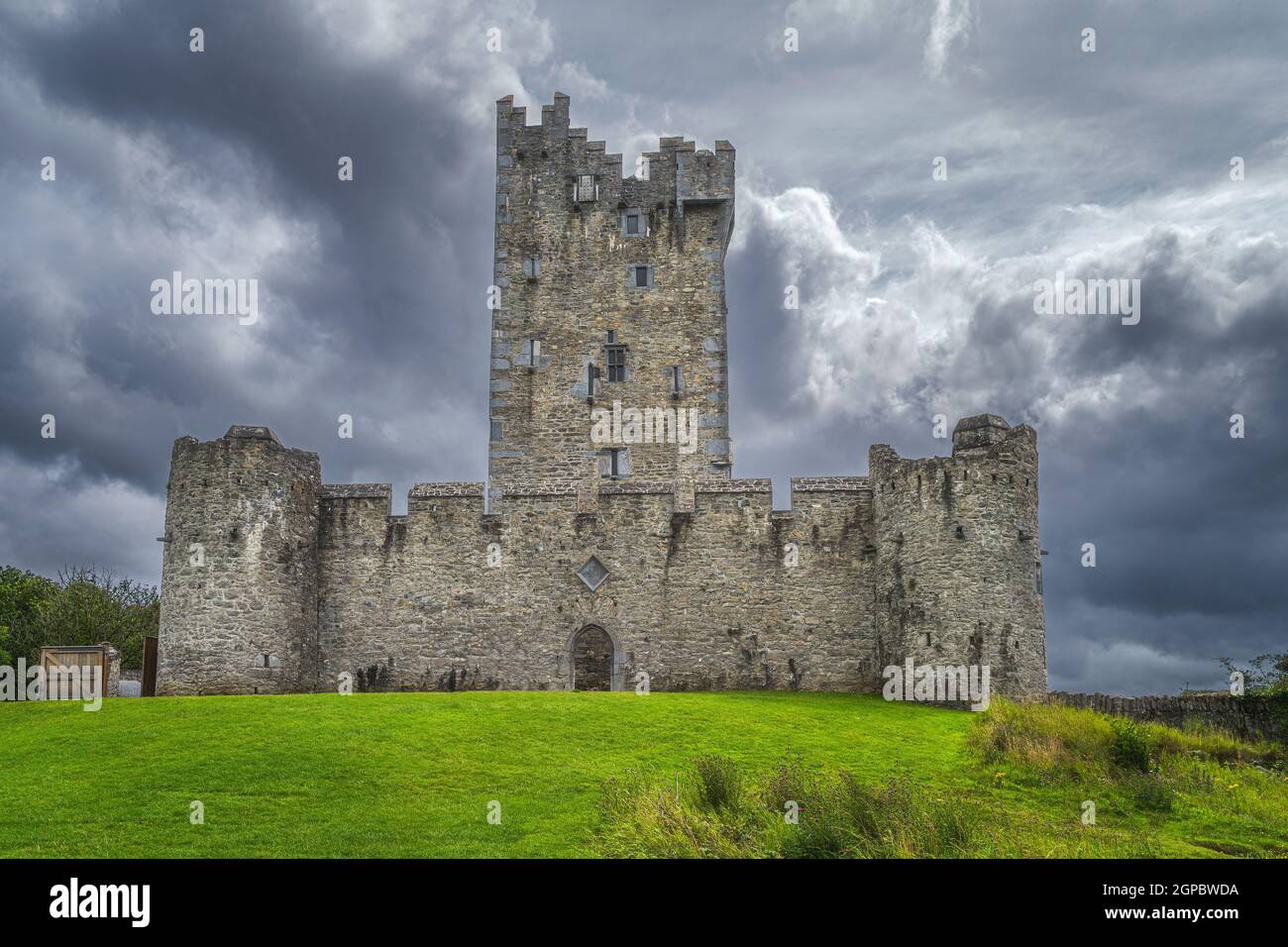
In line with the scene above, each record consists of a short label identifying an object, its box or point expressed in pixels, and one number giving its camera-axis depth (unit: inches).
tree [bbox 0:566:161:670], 1796.3
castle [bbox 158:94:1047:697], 1127.0
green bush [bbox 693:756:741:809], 615.8
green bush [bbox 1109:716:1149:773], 781.9
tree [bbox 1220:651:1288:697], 1063.0
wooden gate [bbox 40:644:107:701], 1047.0
